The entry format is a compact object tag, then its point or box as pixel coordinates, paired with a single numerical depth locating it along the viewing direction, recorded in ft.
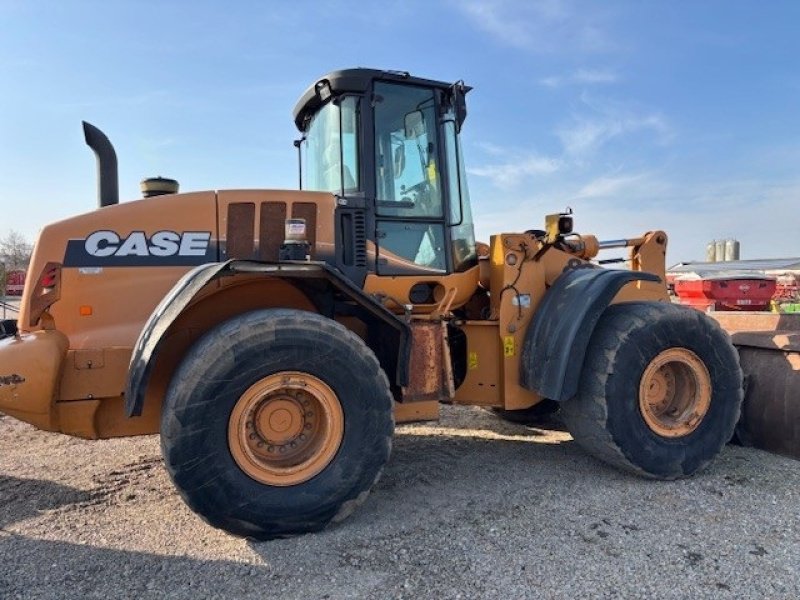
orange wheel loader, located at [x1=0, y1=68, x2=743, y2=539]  11.55
